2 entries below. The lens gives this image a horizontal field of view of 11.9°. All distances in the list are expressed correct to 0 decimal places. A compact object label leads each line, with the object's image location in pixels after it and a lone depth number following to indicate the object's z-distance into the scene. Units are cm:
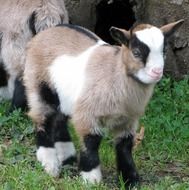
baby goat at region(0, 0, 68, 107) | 975
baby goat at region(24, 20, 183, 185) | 736
